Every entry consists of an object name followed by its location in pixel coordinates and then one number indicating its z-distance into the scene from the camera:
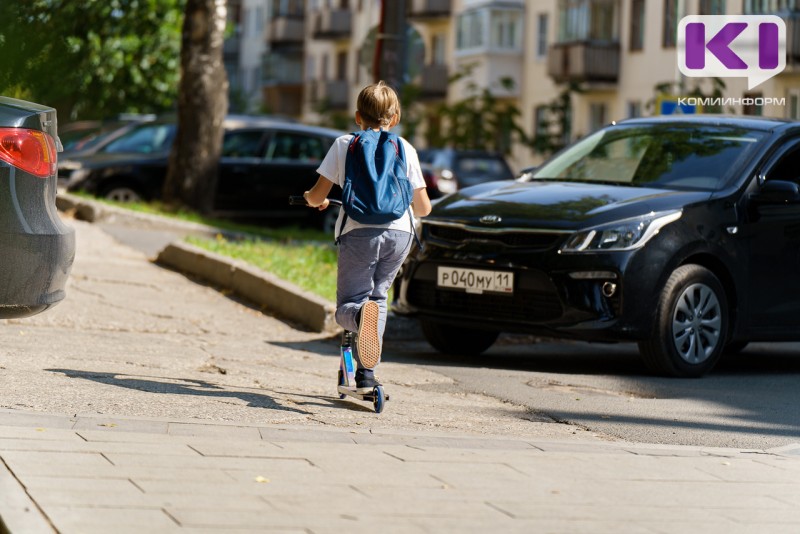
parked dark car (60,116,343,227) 20.09
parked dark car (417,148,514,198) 37.19
